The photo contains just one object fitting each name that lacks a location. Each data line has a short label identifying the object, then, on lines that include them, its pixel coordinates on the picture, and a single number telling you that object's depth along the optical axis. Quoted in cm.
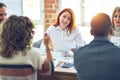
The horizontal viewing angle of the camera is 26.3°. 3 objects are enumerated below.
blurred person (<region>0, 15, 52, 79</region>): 190
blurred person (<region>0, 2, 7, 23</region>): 337
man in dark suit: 173
